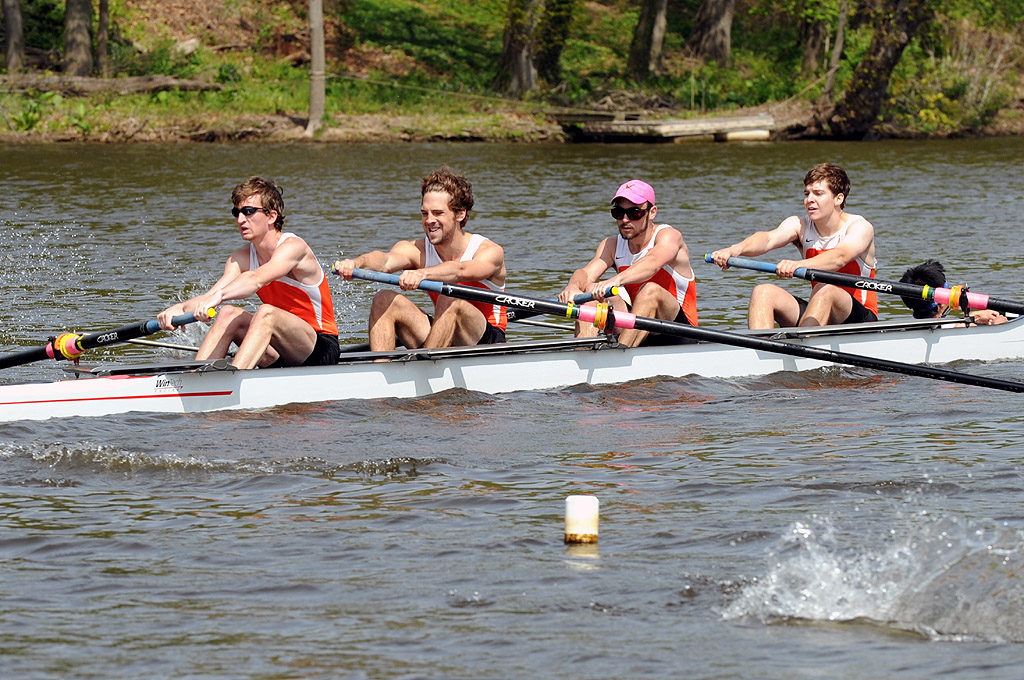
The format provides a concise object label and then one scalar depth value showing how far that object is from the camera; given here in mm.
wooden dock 70937
